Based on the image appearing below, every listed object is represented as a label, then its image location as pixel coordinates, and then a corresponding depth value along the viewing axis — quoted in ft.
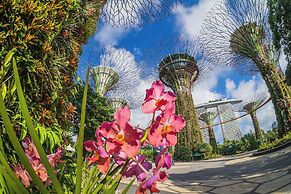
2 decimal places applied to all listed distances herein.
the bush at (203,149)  36.11
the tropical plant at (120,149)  1.44
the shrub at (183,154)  35.44
